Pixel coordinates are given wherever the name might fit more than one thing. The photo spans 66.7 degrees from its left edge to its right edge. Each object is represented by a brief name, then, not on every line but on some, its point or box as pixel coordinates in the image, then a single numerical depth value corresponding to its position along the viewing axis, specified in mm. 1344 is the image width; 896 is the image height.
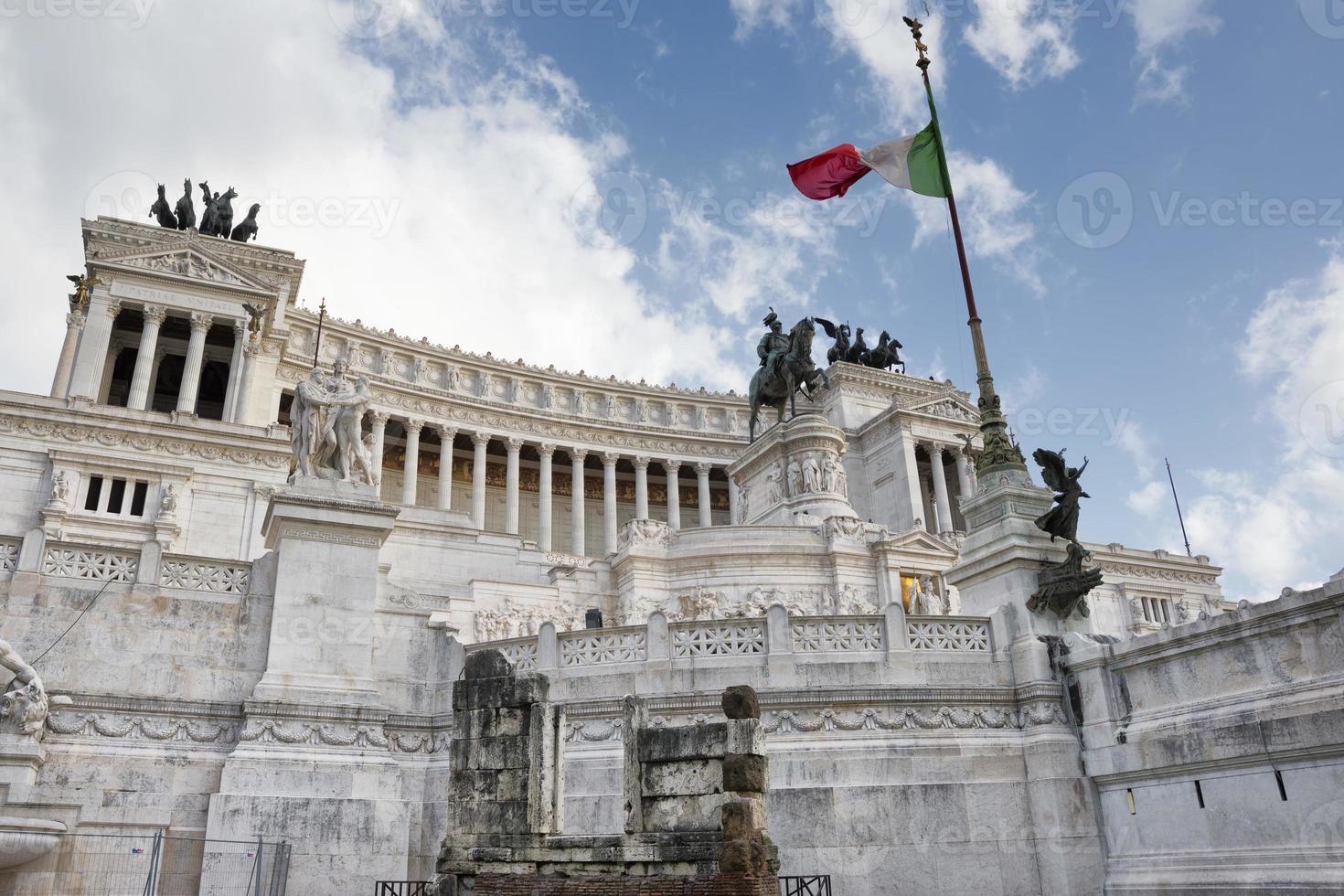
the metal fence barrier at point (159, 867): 15359
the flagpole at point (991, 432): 21859
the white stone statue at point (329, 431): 20359
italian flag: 27062
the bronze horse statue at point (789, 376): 47812
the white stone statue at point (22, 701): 16016
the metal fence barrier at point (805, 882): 15312
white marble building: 16766
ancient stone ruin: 11070
